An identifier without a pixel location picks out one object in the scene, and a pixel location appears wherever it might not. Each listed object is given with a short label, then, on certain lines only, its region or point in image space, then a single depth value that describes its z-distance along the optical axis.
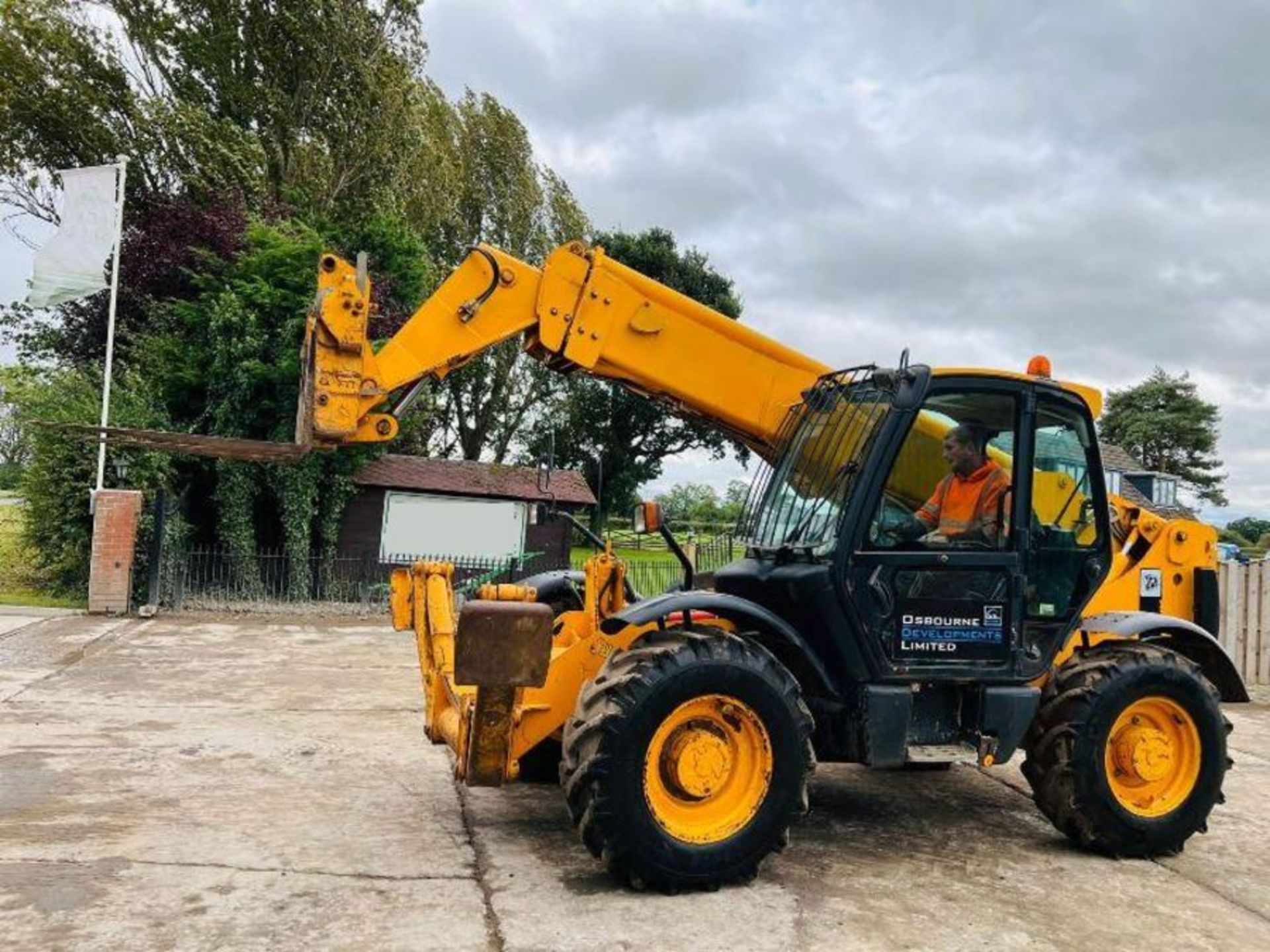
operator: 4.98
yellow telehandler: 4.31
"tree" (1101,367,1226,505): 54.69
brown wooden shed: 19.72
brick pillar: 13.56
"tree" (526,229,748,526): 31.61
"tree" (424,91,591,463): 28.75
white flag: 15.05
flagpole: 14.02
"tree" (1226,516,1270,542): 53.69
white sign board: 20.03
